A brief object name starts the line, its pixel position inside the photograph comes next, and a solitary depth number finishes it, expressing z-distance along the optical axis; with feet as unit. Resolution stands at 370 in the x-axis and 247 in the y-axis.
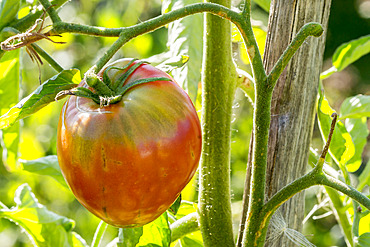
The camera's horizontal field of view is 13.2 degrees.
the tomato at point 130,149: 2.59
